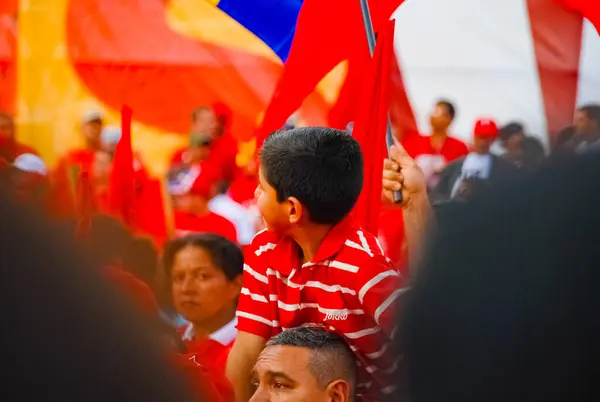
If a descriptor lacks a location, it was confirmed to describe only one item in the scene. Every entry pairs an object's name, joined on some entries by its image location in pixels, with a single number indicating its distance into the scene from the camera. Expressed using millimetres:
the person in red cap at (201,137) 12562
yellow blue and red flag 8172
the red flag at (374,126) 5648
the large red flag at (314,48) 7215
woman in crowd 6613
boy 4547
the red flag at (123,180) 7312
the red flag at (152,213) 9367
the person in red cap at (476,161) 6459
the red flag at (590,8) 8292
